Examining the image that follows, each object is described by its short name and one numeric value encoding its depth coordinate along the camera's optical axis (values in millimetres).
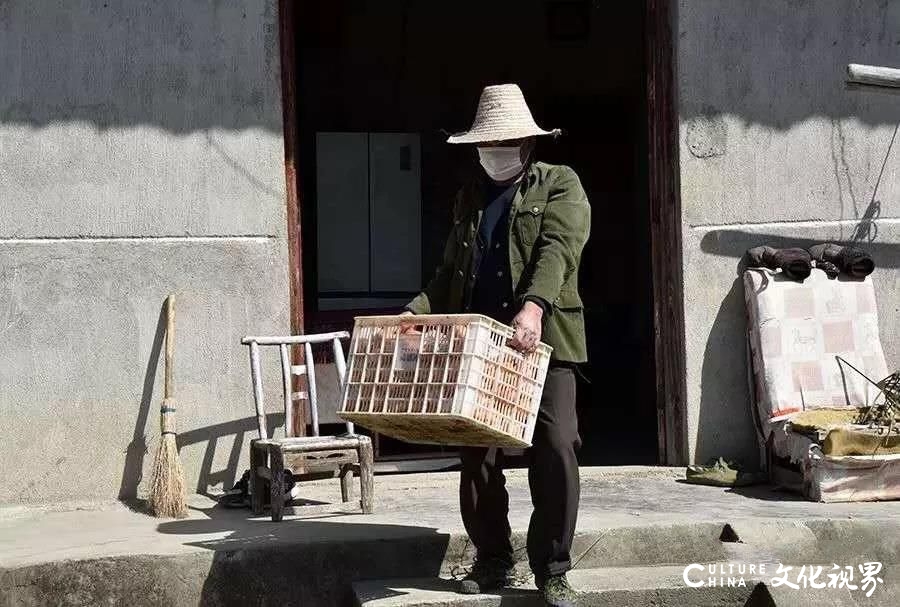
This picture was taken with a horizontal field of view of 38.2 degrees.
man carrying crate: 5066
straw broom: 6746
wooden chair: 6484
